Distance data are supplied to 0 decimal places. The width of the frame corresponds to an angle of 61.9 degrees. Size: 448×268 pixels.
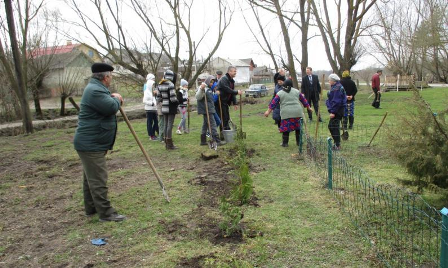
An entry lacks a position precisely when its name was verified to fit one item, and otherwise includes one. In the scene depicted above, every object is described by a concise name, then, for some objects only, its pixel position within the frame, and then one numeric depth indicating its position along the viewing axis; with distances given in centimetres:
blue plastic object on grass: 398
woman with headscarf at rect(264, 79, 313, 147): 784
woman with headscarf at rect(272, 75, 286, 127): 951
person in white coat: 955
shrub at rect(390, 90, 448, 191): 378
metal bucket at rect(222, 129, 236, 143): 909
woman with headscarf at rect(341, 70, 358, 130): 1033
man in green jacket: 439
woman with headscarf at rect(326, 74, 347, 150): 773
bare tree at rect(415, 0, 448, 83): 2062
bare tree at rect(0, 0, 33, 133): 1278
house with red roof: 2116
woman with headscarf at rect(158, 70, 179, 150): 856
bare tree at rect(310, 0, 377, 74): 1712
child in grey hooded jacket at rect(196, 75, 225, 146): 859
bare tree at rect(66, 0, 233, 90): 1702
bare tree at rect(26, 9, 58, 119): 1977
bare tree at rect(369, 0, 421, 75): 2373
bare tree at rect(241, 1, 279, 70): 2138
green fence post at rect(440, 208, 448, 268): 241
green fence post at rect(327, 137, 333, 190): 519
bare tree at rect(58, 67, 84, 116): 2153
